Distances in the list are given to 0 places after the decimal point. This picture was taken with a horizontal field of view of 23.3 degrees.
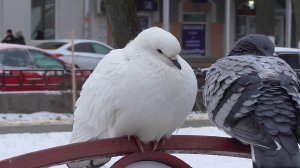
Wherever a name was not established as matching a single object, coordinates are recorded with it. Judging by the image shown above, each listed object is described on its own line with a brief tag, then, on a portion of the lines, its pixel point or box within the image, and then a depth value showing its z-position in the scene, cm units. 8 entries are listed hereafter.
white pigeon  339
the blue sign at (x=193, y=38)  3053
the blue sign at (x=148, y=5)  2905
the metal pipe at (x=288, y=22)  2683
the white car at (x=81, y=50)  2005
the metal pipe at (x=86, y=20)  2636
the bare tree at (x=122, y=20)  1470
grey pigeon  331
